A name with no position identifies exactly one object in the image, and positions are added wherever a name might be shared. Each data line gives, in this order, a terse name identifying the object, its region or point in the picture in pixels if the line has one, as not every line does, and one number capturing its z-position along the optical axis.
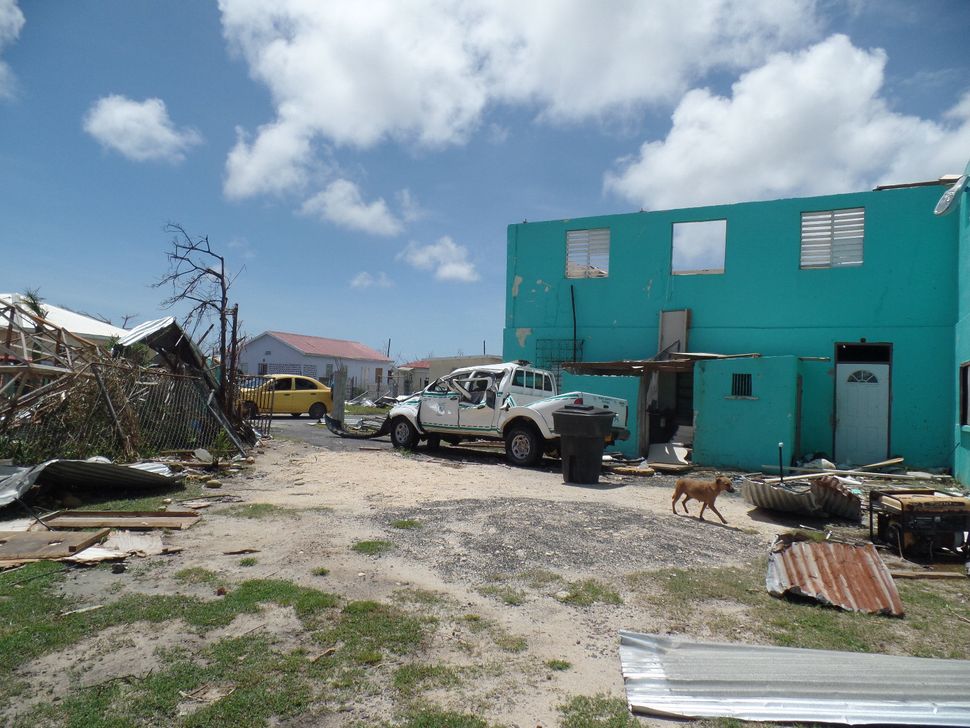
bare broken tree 12.88
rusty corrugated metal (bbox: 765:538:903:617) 4.67
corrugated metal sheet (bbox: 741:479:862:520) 7.91
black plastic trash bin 10.46
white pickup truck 12.12
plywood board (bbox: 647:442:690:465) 13.94
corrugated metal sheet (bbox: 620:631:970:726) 3.03
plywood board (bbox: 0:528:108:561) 5.37
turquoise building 13.17
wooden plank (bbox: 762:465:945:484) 11.03
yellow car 23.89
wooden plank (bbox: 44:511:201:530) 6.45
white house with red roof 46.03
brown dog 7.64
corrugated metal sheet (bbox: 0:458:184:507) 7.19
